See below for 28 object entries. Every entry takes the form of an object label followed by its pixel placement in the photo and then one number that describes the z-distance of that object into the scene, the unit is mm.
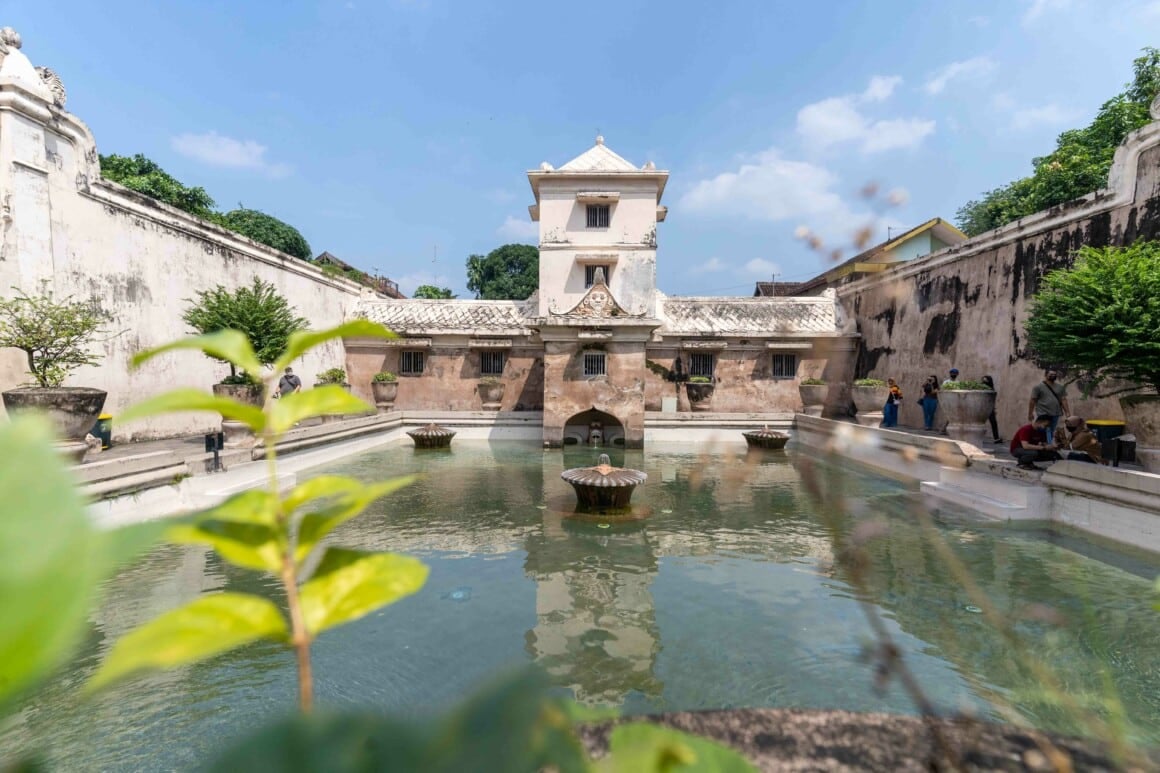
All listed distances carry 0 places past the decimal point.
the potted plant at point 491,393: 14352
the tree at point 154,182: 20328
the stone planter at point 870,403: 10867
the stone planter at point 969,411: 7656
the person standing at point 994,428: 9216
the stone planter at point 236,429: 7166
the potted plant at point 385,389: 13625
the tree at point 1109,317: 5047
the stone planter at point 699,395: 14211
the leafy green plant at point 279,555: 518
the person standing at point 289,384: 9359
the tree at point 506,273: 39375
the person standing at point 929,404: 10828
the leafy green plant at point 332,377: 12117
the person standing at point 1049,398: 6742
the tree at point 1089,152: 15672
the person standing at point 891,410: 11406
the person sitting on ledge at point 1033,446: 5949
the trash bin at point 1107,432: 5863
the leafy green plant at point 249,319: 7773
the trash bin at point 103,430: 7340
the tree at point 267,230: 26484
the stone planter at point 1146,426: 5051
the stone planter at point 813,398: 13047
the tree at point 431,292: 36691
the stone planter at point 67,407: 5148
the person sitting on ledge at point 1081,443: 5898
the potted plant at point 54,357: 5188
